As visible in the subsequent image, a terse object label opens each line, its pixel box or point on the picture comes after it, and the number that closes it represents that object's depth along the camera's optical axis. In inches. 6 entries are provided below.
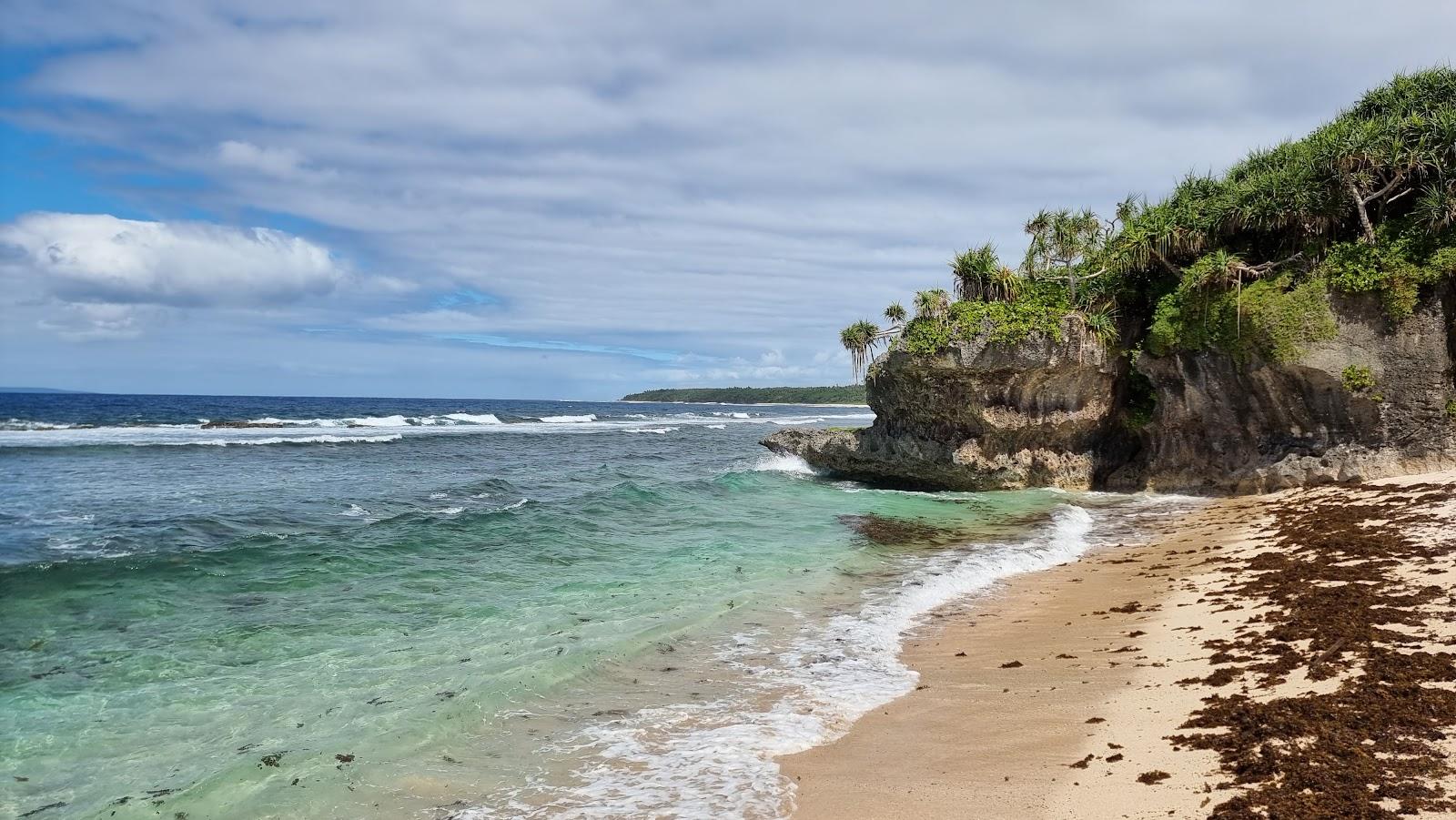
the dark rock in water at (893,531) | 643.5
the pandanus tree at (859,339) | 1019.8
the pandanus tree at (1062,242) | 983.0
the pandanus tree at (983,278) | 921.5
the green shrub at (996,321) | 842.2
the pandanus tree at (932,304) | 903.7
